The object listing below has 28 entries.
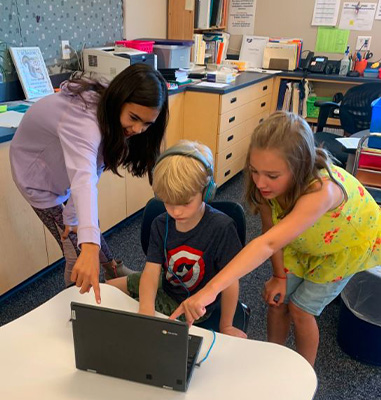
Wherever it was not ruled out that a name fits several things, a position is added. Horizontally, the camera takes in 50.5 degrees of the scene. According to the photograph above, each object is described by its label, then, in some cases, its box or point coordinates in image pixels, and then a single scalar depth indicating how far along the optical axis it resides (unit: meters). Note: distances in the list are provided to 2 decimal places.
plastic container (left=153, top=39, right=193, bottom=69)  2.92
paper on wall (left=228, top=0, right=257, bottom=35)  4.30
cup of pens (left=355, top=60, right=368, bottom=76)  3.91
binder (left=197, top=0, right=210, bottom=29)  3.63
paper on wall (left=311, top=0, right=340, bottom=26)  4.03
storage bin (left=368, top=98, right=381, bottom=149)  2.04
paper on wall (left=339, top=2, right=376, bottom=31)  3.94
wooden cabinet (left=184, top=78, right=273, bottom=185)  2.93
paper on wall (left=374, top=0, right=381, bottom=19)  3.90
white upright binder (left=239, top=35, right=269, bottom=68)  4.23
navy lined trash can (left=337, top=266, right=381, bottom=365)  1.66
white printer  2.46
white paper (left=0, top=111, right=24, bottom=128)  1.78
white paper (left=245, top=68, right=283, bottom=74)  3.86
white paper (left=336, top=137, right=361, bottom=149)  2.13
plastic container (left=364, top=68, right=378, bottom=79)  3.80
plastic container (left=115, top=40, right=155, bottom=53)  2.79
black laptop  0.70
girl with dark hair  1.04
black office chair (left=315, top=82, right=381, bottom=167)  3.19
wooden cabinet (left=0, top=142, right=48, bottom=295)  1.77
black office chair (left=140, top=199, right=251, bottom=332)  1.30
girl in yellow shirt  1.03
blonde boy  1.04
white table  0.76
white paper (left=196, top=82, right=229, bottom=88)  2.95
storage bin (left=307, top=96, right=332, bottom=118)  4.20
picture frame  2.16
